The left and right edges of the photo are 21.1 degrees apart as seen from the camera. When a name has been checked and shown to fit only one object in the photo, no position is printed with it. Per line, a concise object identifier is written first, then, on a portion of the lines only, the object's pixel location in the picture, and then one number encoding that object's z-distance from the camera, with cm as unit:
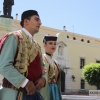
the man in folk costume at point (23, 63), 212
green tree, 2233
